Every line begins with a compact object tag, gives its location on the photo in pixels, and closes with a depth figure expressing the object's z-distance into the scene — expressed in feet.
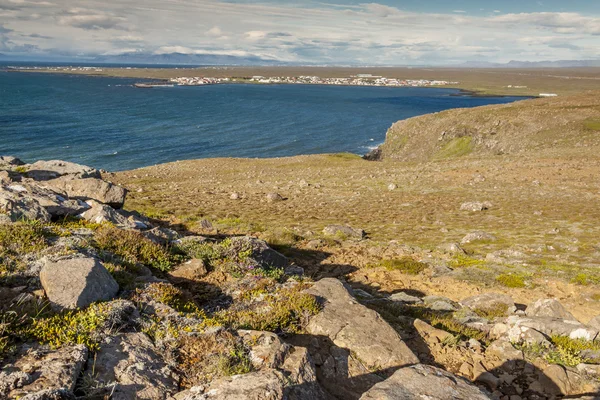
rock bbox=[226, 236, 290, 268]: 42.65
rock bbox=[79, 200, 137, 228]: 46.38
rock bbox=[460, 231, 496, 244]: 64.95
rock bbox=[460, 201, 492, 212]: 84.12
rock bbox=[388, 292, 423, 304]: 42.60
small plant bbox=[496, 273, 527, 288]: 49.01
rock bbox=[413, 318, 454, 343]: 31.30
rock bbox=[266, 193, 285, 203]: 98.48
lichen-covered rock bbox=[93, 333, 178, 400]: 19.60
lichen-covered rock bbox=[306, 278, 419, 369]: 26.04
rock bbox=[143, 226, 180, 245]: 42.83
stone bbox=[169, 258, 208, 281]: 36.42
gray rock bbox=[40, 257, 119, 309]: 25.09
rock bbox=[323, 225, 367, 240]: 68.08
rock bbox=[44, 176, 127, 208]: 58.39
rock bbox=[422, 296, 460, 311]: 40.76
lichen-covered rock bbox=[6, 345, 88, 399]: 17.97
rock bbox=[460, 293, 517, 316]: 41.06
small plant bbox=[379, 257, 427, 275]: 53.96
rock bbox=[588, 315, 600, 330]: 34.99
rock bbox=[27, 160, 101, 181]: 70.88
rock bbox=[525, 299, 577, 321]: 37.88
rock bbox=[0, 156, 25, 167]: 81.71
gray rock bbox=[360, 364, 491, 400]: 18.35
